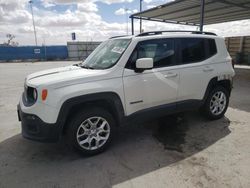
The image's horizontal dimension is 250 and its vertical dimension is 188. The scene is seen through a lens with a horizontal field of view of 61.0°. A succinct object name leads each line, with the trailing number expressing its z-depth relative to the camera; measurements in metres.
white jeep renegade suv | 2.96
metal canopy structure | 10.86
